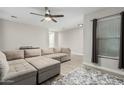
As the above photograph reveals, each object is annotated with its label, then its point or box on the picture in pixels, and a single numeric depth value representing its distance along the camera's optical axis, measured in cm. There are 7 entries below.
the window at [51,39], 850
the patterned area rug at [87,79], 226
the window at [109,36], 277
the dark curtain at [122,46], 247
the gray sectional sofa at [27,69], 169
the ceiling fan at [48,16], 290
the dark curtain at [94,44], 323
